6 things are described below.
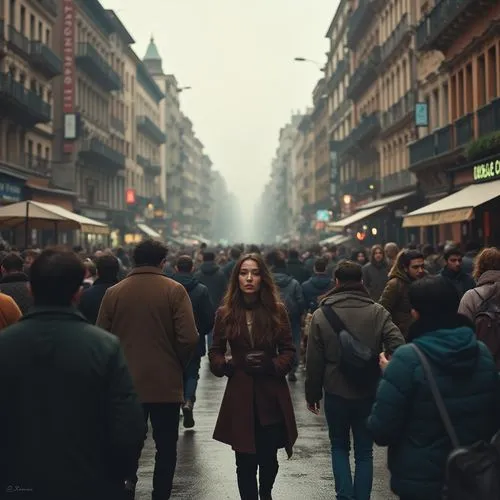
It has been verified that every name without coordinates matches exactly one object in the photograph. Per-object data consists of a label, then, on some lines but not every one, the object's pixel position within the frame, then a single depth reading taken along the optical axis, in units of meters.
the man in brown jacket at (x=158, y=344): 6.52
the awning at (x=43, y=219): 19.33
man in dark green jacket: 3.76
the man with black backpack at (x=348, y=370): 6.24
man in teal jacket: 4.19
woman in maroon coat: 6.17
